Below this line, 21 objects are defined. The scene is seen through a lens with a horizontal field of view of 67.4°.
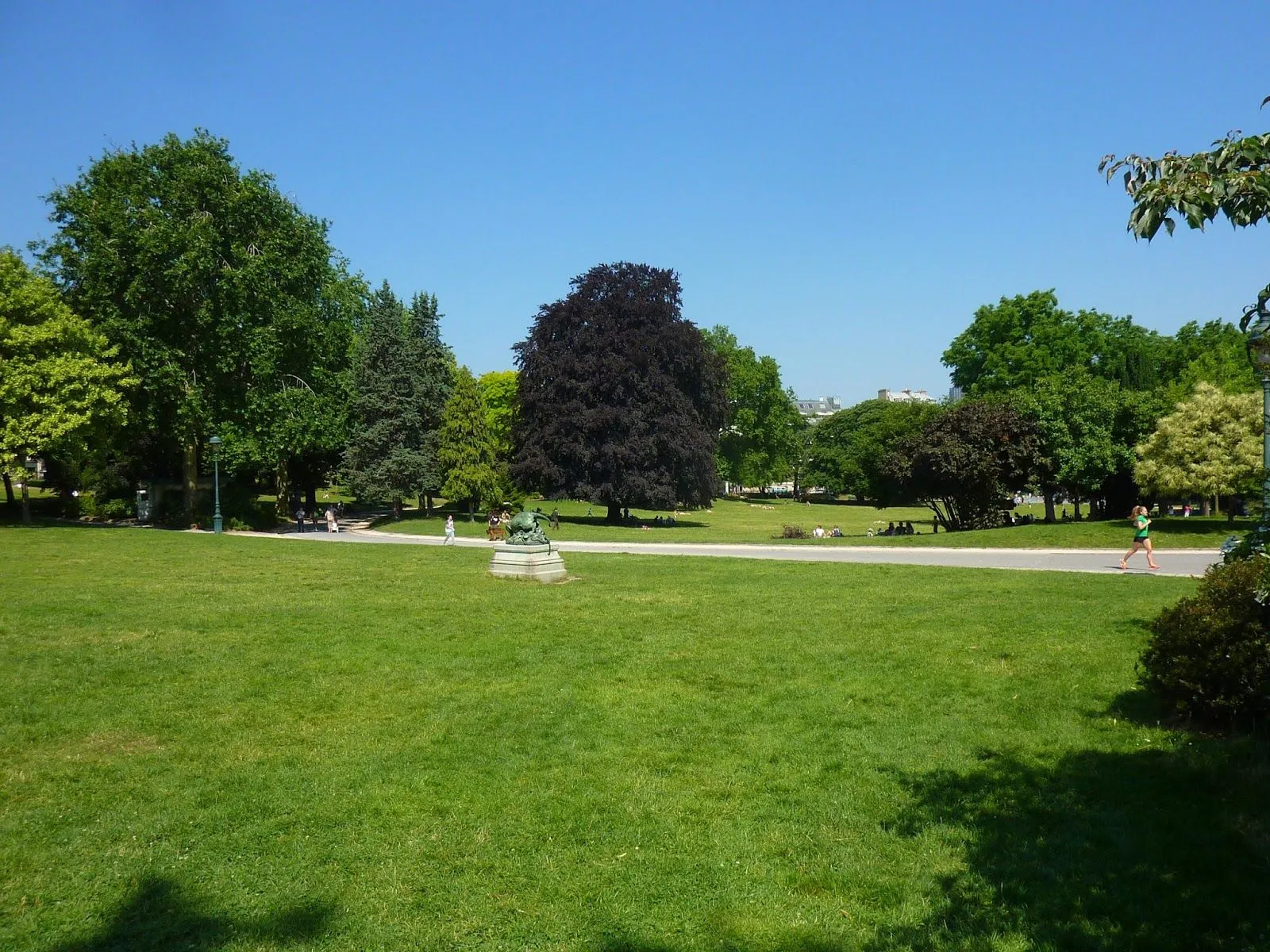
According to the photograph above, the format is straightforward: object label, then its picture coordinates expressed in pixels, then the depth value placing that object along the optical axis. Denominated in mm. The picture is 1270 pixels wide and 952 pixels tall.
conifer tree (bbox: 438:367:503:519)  43188
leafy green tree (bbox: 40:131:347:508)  34094
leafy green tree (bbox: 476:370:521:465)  47012
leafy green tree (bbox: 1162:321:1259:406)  45562
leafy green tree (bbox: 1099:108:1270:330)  4352
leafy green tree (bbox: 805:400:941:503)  67312
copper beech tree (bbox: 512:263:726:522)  42875
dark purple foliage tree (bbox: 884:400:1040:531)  33688
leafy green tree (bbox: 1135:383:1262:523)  28859
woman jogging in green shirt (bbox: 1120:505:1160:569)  20453
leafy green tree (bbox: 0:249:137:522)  31109
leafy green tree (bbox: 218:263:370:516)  36125
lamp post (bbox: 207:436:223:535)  32291
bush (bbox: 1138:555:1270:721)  7324
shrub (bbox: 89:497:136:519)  41562
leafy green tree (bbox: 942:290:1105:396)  55594
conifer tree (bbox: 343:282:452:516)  43969
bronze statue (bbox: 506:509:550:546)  18359
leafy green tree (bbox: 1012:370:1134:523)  34406
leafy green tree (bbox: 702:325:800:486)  81250
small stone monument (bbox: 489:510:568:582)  18047
